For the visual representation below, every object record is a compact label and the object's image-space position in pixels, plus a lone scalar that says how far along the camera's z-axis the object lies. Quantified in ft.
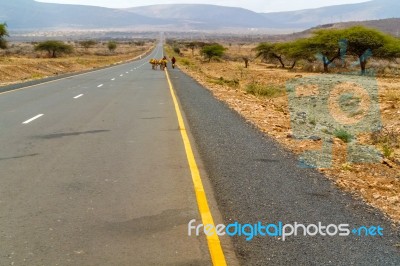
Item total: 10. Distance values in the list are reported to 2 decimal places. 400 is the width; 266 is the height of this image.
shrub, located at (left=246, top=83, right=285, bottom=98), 81.46
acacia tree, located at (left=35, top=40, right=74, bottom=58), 262.71
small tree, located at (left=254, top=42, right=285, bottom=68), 189.90
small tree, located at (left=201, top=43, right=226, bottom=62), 232.82
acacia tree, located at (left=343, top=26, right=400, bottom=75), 137.06
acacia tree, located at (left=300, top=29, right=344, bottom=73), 146.41
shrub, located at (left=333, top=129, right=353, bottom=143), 38.77
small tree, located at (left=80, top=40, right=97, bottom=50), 436.35
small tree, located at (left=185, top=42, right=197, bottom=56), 400.96
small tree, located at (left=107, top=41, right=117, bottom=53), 421.14
